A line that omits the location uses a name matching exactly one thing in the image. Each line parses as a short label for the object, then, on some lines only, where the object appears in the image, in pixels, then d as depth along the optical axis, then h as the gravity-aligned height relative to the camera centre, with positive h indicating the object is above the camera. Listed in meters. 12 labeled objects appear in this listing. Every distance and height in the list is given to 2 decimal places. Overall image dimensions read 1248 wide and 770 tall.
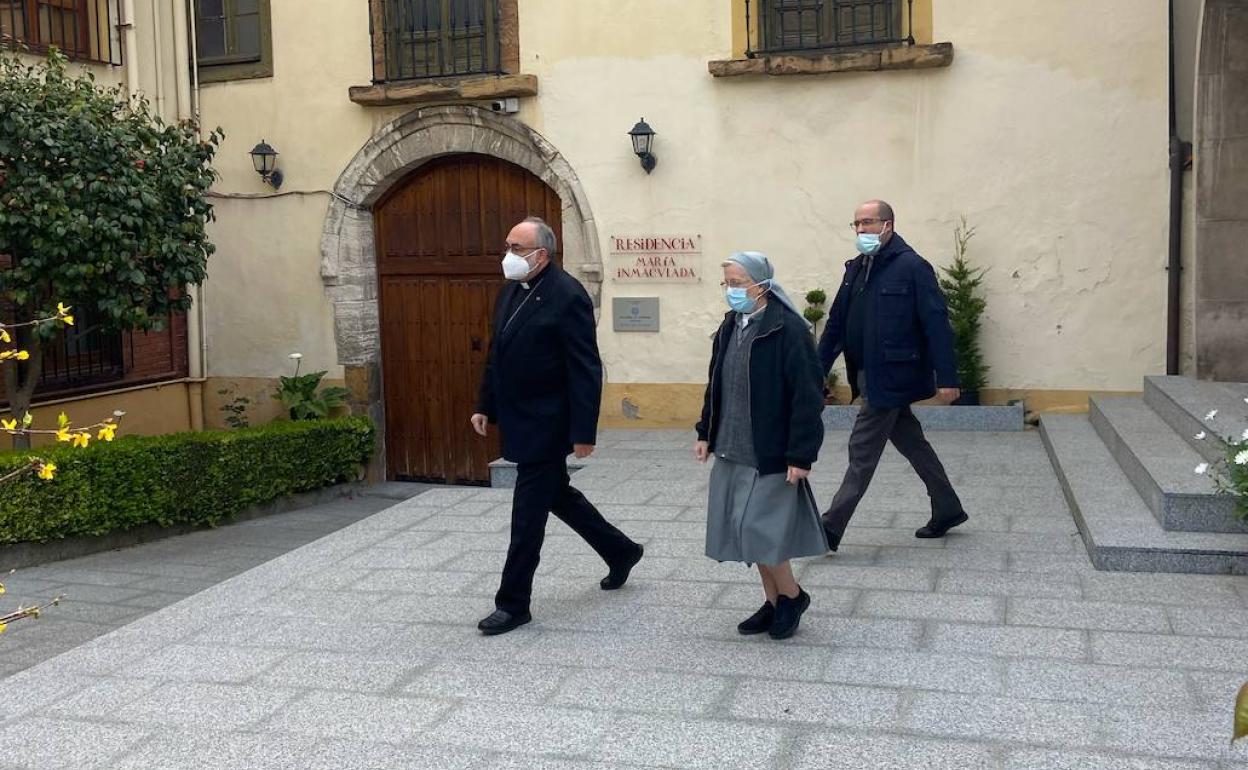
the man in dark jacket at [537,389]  5.21 -0.38
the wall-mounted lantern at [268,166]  11.78 +1.27
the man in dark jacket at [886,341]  6.00 -0.26
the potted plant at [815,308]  10.07 -0.15
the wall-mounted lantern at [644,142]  10.34 +1.22
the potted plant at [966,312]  9.57 -0.20
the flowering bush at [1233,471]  5.44 -0.86
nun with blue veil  4.75 -0.55
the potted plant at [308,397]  11.55 -0.85
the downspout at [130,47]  11.52 +2.33
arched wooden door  11.38 +0.03
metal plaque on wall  10.62 -0.17
